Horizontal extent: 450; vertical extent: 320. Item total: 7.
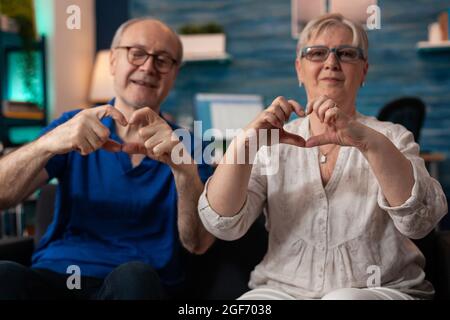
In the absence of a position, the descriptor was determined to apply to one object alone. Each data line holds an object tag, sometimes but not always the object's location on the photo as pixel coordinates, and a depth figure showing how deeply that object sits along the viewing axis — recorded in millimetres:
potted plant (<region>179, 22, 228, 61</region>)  4285
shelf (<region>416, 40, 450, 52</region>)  3837
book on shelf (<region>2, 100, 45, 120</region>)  3072
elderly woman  1070
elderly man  1214
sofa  1436
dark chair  3252
